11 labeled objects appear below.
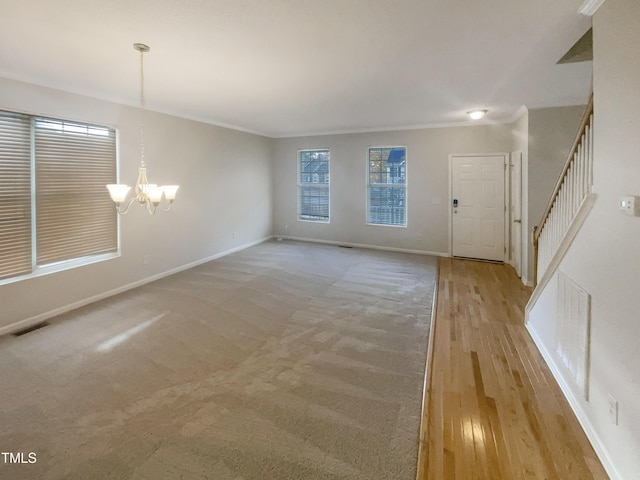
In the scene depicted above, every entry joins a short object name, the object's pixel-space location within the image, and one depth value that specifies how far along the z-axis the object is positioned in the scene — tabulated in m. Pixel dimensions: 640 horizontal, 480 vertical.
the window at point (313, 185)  7.57
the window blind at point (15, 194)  3.25
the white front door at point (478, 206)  5.89
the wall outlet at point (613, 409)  1.69
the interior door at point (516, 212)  5.21
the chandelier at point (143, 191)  2.69
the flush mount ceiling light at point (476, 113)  4.98
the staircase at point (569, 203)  2.28
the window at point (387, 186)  6.77
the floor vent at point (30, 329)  3.23
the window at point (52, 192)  3.32
